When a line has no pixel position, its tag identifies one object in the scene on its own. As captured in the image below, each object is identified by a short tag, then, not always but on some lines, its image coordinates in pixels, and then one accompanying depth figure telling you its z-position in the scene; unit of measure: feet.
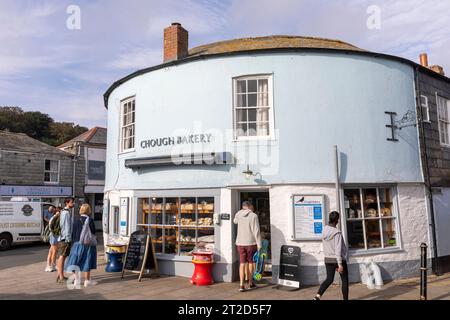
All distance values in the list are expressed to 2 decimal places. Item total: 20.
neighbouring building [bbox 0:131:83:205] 75.77
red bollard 27.53
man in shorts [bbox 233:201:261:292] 25.93
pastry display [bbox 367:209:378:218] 29.81
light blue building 28.35
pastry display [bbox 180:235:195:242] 30.86
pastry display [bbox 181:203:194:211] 31.01
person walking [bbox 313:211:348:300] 21.81
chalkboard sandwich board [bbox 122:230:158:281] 30.09
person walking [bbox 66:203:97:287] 27.25
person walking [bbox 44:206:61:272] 32.78
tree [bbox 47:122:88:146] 151.02
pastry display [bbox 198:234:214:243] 29.99
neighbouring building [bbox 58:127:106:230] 90.22
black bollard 21.33
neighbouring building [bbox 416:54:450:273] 31.89
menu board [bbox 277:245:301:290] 26.08
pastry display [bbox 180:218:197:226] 30.85
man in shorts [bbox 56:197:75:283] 29.14
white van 54.44
